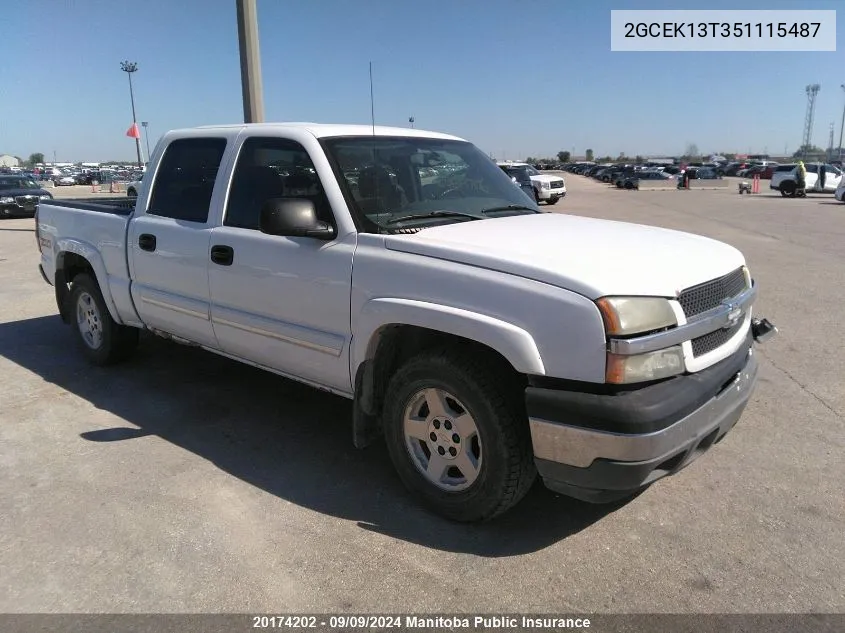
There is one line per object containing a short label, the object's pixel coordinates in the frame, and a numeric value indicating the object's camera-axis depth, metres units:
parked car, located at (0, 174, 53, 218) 20.18
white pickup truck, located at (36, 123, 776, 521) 2.61
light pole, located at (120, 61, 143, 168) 52.59
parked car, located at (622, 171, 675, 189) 46.75
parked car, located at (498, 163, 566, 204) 25.81
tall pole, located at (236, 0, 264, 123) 11.40
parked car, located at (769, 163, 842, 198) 30.21
